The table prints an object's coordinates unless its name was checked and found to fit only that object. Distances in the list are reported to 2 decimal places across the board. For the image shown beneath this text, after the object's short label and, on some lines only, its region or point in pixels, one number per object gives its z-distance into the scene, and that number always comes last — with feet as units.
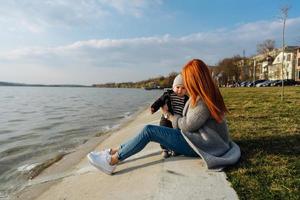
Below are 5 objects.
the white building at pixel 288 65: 167.52
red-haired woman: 10.39
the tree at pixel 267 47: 173.07
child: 12.15
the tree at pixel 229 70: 189.20
